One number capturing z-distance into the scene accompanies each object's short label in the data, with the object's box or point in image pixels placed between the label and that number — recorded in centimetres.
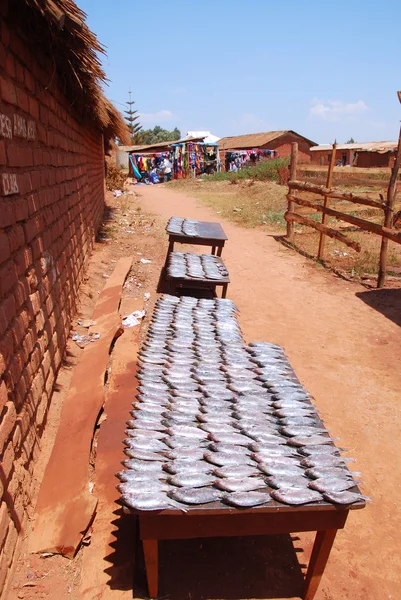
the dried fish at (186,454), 198
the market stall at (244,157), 2808
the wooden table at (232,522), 176
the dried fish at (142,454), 197
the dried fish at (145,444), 205
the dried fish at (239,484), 181
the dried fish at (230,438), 213
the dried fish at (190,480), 181
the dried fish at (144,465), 190
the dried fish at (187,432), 216
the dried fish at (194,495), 174
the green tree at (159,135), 5744
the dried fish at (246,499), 175
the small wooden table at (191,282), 507
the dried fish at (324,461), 202
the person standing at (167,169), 2706
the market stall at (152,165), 2720
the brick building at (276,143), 2870
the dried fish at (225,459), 196
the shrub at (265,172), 2031
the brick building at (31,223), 217
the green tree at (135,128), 4262
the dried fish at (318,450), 211
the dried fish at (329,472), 194
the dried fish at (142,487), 177
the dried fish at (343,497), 181
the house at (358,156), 2416
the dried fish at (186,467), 189
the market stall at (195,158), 2764
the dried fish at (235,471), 189
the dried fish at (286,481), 186
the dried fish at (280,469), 193
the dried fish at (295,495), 179
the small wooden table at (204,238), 616
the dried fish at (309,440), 217
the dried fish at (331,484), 186
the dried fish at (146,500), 170
